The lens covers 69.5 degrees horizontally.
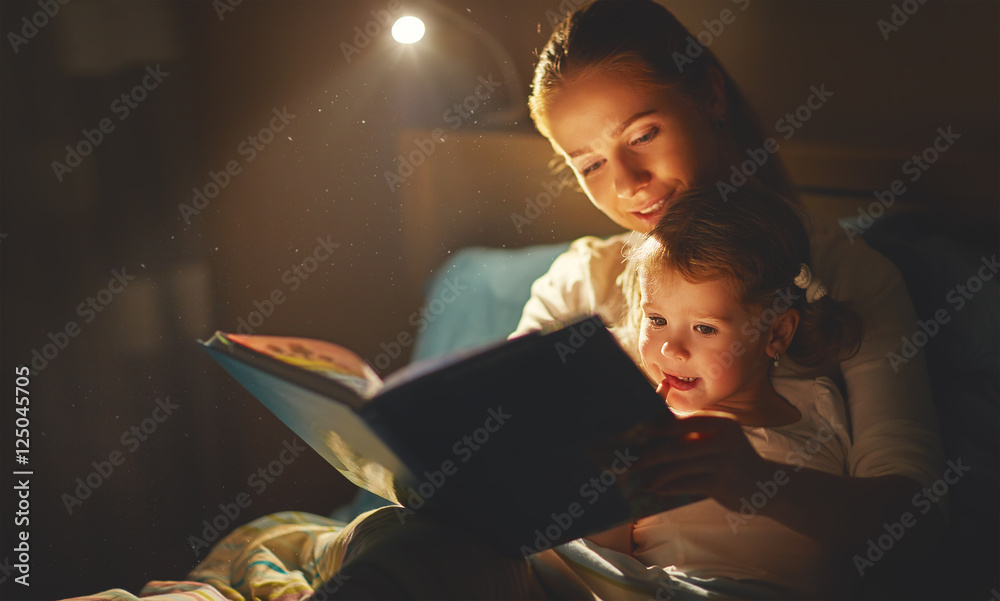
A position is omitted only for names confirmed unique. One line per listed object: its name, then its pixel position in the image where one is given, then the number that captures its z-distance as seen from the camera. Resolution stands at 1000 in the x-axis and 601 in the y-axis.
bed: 0.97
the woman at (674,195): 0.91
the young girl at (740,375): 0.87
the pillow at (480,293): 1.19
